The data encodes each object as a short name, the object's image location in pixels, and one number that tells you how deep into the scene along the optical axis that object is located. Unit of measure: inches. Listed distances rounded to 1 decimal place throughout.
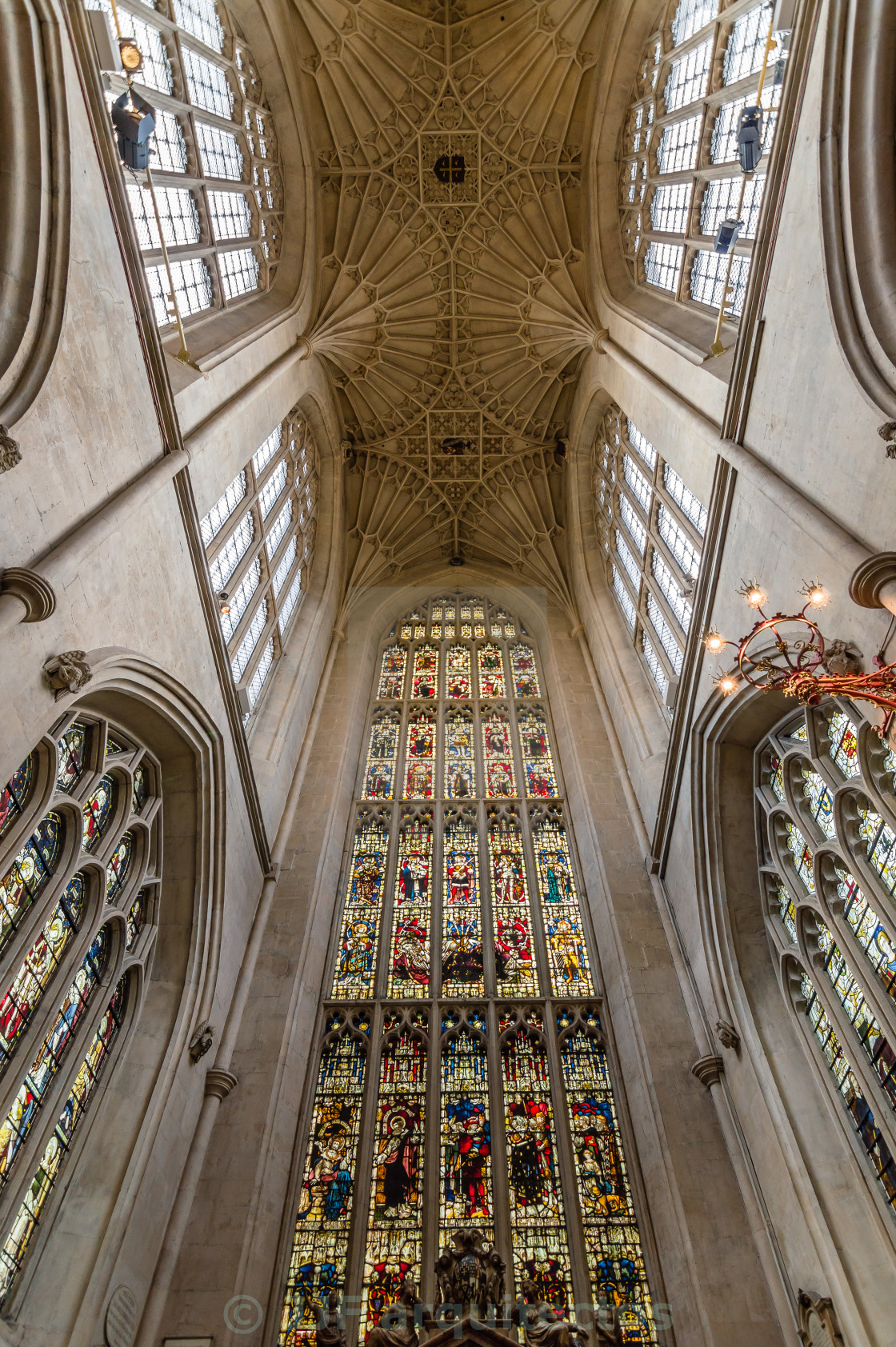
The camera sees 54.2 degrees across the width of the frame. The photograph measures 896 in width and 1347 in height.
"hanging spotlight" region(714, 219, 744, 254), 367.6
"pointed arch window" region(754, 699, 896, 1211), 263.4
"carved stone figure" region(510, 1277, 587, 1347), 259.4
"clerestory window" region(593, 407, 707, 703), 466.0
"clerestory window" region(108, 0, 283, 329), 410.6
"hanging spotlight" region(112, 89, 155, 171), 316.2
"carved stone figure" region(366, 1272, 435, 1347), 255.8
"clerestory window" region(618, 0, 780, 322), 416.5
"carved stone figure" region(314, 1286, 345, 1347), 271.1
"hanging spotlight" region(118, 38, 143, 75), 279.1
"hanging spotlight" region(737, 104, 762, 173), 335.0
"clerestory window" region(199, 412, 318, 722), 468.4
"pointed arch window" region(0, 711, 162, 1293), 253.8
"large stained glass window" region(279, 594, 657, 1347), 317.4
